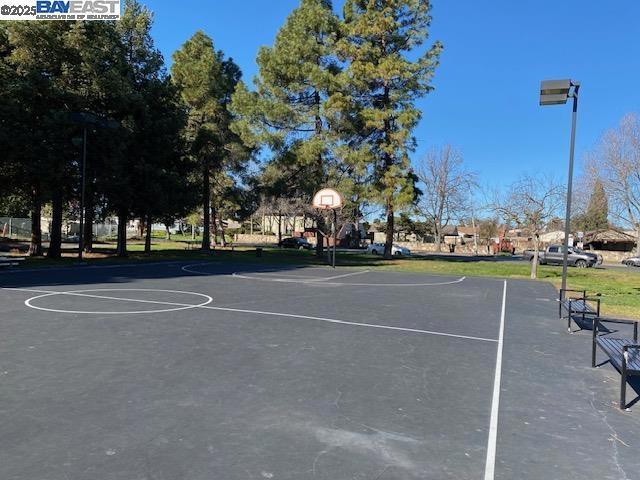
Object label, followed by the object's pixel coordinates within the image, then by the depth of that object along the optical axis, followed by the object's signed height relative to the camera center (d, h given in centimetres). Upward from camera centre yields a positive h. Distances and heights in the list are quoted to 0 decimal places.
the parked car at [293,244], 6231 -275
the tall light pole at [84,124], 2412 +484
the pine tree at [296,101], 3509 +906
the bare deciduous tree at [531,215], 2811 +100
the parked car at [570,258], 3955 -201
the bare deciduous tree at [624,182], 4288 +483
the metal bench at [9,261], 2055 -216
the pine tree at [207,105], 4009 +969
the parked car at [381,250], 5019 -253
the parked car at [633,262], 4741 -258
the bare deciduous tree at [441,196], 5944 +399
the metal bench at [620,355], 553 -159
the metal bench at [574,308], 1027 -172
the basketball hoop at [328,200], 3053 +151
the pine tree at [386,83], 3400 +1039
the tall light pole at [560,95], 1481 +431
